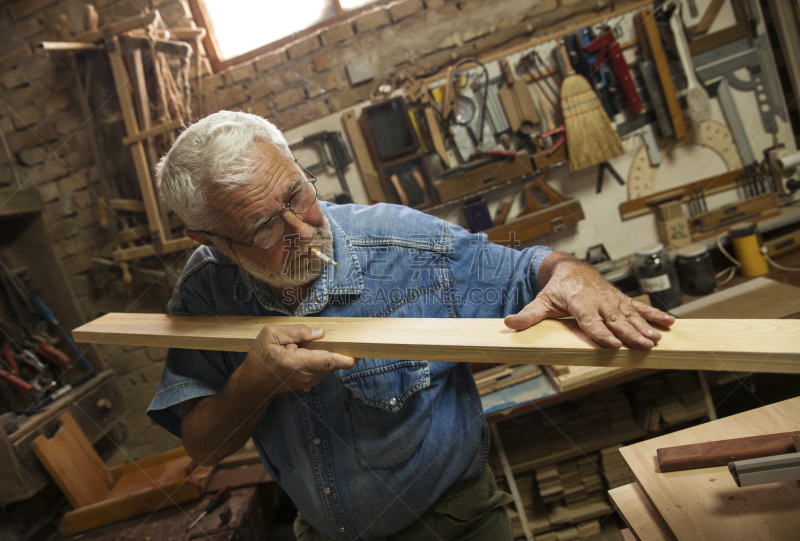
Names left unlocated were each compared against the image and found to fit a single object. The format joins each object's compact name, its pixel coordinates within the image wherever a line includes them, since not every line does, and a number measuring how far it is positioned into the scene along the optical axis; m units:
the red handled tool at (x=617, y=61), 2.13
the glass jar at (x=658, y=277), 2.06
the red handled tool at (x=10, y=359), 1.92
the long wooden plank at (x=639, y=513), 0.88
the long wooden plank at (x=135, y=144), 2.15
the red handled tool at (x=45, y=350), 2.03
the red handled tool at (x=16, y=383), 1.86
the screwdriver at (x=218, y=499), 1.82
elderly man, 1.06
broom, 2.17
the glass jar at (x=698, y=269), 2.13
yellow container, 2.12
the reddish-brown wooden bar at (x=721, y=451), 0.82
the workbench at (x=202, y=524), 1.69
